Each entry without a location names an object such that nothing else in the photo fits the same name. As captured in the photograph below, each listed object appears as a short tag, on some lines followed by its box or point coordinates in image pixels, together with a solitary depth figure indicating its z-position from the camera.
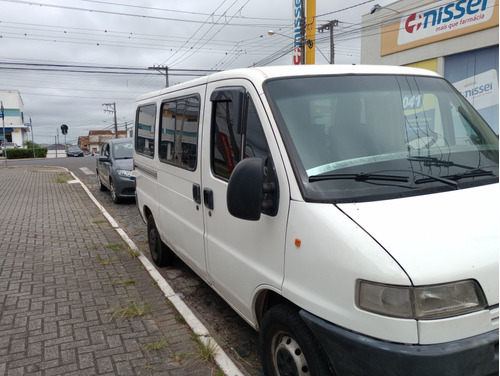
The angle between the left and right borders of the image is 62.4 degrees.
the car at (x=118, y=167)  10.28
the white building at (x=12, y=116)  63.44
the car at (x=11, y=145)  52.04
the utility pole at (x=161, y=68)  39.45
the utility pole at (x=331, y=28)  26.91
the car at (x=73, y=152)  49.75
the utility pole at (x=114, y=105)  71.06
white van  1.88
